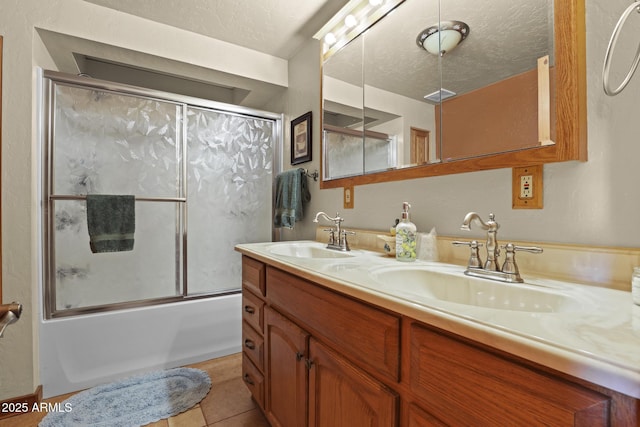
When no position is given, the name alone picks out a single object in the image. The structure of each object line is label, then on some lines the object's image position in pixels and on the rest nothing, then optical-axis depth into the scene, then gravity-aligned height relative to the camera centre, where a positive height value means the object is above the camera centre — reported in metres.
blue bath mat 1.45 -1.01
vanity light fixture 1.45 +1.04
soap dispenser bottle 1.13 -0.11
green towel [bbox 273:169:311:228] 2.04 +0.11
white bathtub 1.69 -0.82
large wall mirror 0.82 +0.45
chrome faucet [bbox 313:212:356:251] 1.51 -0.13
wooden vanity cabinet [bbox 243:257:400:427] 0.68 -0.42
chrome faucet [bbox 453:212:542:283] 0.81 -0.14
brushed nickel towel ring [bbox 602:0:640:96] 0.62 +0.32
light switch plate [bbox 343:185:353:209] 1.67 +0.09
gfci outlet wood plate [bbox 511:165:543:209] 0.89 +0.07
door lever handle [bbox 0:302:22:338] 0.69 -0.23
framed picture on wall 2.07 +0.54
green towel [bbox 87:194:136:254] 1.79 -0.05
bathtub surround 1.74 -0.08
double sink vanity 0.39 -0.25
